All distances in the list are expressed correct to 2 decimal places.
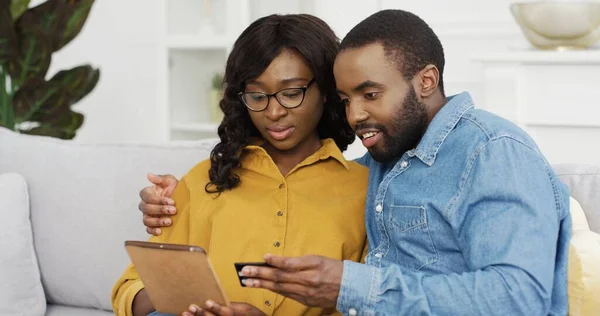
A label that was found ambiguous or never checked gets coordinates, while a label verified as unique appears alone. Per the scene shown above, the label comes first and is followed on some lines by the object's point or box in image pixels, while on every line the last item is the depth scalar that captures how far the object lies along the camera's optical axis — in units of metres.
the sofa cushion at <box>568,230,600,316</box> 1.52
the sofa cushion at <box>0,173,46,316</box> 2.19
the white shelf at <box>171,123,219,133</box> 4.34
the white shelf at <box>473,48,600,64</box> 2.84
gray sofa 2.24
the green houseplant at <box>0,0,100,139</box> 3.13
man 1.41
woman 1.77
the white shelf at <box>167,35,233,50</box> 4.21
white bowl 2.85
